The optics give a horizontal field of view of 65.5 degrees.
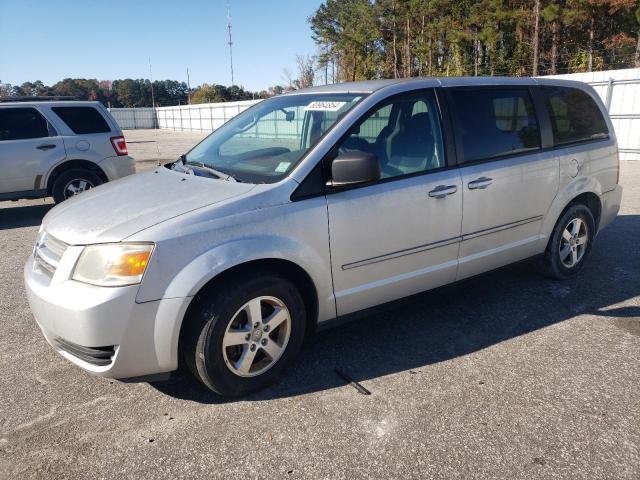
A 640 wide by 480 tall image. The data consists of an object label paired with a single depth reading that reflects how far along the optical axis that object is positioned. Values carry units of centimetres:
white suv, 755
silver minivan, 255
